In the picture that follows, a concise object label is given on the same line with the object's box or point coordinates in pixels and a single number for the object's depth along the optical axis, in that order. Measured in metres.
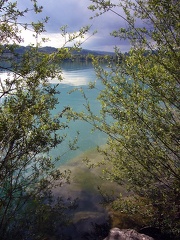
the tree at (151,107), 5.57
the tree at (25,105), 4.43
